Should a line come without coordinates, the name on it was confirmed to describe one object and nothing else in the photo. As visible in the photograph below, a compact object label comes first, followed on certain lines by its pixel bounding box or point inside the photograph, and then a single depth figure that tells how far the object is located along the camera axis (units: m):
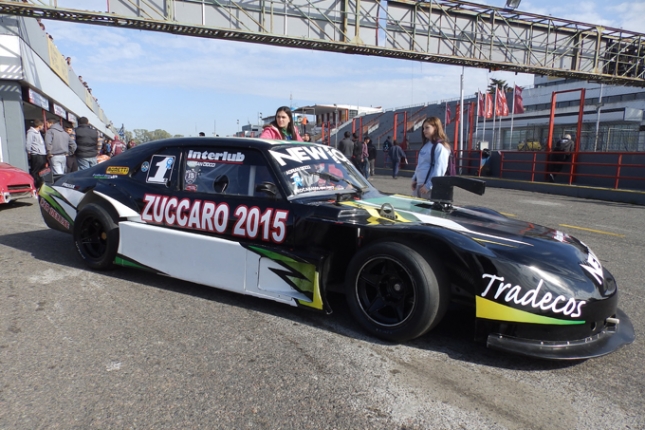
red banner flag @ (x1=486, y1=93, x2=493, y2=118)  23.09
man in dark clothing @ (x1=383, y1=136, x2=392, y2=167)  23.63
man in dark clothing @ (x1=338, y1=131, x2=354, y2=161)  15.03
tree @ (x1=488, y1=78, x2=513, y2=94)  72.62
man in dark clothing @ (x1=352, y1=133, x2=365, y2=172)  16.14
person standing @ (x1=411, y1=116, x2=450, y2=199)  5.12
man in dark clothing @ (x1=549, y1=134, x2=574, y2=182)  14.57
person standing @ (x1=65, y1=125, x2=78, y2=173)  10.05
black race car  2.54
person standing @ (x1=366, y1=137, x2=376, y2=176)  18.11
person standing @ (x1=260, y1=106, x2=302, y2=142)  5.31
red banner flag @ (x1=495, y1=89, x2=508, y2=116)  22.66
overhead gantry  14.13
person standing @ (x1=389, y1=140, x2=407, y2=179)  19.11
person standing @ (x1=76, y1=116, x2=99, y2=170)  9.58
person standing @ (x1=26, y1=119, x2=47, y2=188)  10.17
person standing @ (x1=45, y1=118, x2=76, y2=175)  9.55
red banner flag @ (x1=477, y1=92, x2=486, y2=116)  22.19
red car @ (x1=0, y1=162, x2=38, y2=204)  7.87
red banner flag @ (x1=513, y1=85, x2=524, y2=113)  21.09
